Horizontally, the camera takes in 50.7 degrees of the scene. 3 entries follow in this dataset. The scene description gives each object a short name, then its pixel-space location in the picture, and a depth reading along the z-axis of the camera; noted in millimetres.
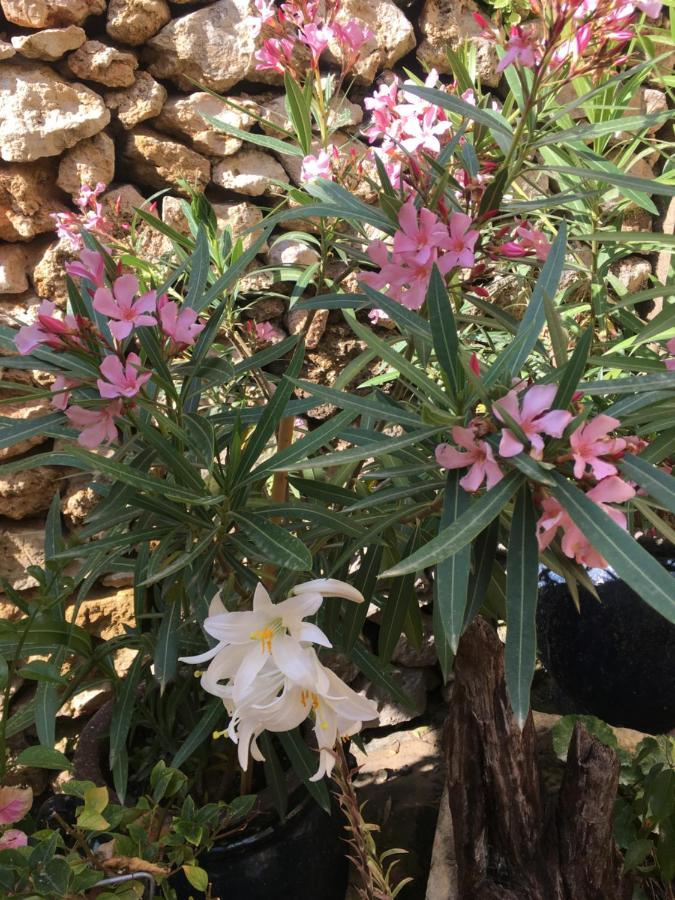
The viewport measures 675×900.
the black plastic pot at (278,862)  1161
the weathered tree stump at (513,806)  1008
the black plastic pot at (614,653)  1622
